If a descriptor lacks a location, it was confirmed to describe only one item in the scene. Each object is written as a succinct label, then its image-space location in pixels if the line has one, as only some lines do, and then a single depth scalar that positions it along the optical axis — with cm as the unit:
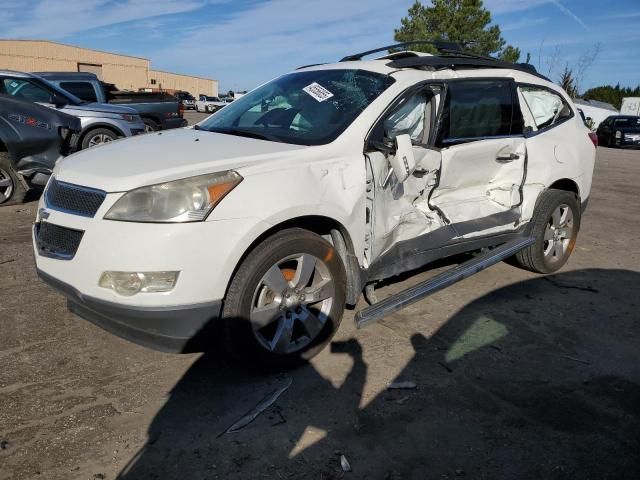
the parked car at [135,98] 1168
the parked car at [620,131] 2277
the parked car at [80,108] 859
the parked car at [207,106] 4616
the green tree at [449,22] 2898
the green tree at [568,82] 4047
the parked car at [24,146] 680
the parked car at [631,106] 3741
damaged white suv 256
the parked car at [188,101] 4516
